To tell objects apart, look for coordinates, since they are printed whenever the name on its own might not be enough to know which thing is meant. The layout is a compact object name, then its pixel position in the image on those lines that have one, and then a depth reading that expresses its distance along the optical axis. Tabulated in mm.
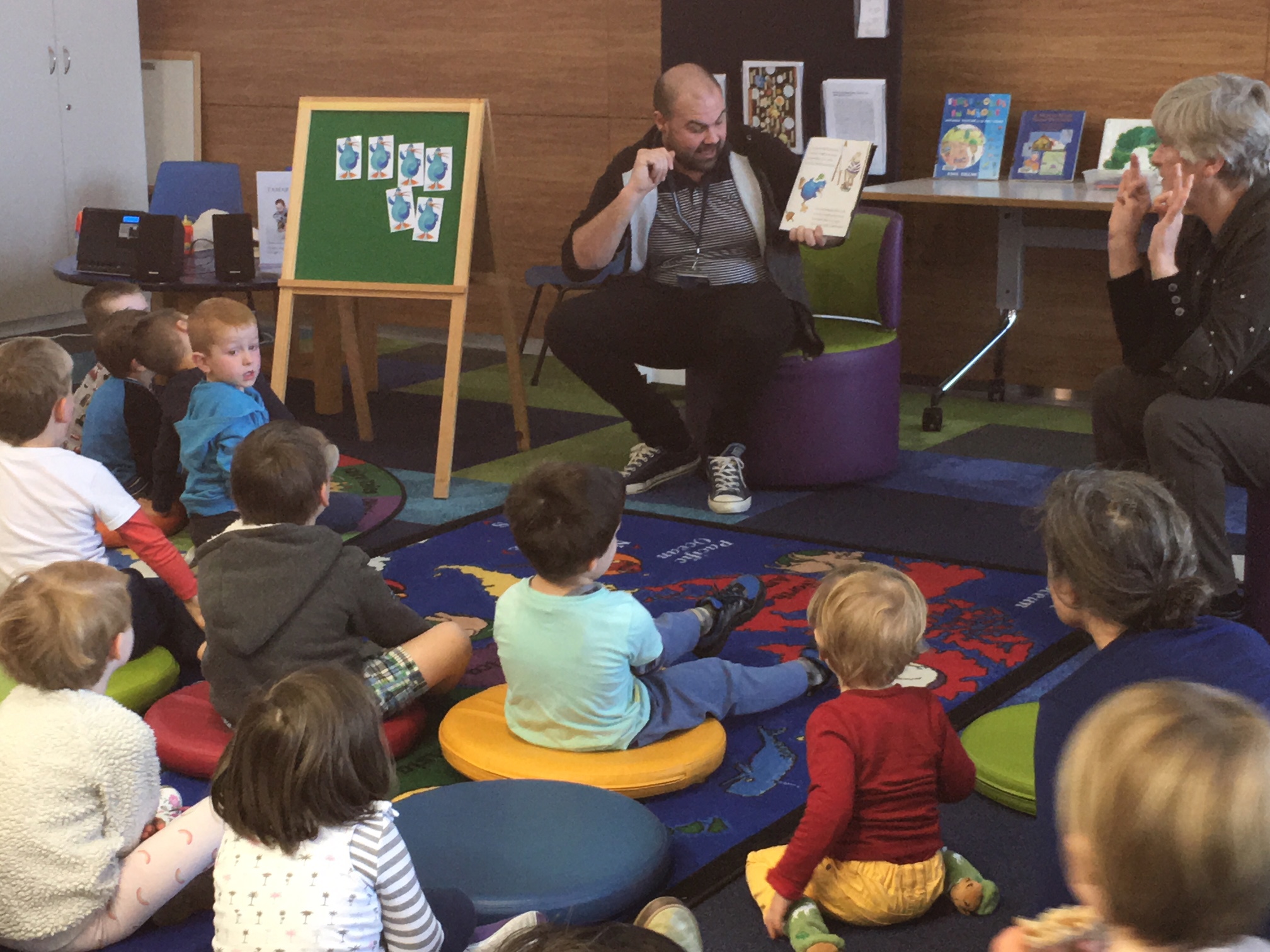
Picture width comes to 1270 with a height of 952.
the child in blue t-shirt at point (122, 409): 4078
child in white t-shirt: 3016
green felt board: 4785
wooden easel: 4707
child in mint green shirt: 2623
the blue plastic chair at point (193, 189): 6480
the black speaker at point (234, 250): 5094
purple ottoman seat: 4625
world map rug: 2666
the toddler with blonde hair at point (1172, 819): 1091
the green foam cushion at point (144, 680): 3025
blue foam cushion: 2184
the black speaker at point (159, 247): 5129
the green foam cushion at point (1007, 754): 2598
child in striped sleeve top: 1748
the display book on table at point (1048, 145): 5414
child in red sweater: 2162
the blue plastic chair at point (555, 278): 5848
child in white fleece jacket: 2088
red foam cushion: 2748
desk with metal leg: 5082
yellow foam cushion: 2627
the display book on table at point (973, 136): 5574
